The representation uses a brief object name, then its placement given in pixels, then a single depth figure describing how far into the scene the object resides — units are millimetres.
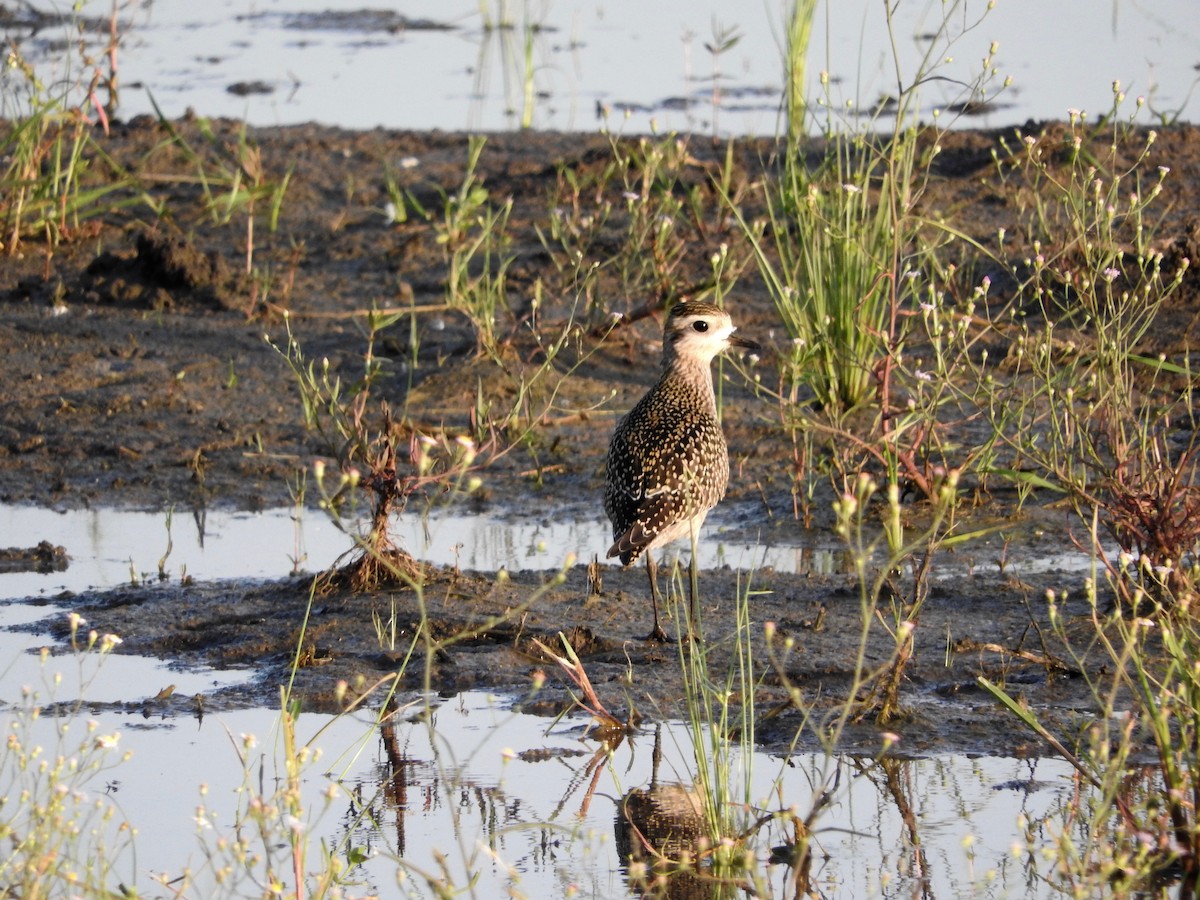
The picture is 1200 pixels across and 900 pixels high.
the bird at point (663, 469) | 14070
